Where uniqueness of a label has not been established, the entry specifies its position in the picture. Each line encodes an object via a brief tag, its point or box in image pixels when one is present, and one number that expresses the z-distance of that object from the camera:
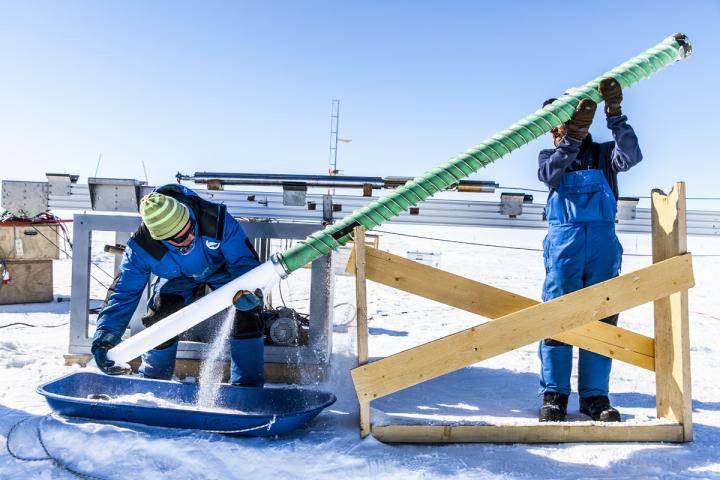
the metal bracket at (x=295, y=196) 4.57
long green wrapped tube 2.92
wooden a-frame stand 2.70
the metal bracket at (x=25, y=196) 4.72
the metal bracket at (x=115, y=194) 4.56
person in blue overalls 3.00
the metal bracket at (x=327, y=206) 4.58
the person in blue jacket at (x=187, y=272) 3.29
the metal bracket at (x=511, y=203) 4.46
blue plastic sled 2.77
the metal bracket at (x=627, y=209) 4.35
